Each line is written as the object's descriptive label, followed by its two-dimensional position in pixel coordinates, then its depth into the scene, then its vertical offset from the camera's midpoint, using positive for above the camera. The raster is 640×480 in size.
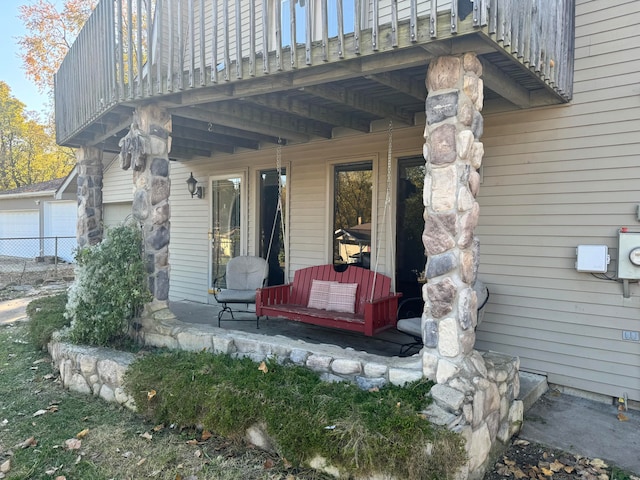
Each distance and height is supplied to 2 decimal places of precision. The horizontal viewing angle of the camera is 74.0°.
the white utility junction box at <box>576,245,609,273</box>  3.45 -0.28
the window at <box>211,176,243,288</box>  6.62 -0.03
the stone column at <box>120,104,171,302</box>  3.96 +0.38
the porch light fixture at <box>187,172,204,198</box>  7.03 +0.54
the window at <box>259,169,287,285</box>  6.16 -0.10
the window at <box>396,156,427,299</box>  4.79 -0.04
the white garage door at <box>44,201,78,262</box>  13.17 -0.21
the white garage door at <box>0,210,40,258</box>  14.66 -0.45
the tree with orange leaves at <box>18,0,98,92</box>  15.12 +6.80
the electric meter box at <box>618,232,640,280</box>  3.31 -0.24
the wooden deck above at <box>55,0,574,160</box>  2.43 +1.13
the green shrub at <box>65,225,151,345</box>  3.84 -0.63
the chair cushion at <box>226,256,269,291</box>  5.60 -0.69
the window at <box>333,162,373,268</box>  5.16 +0.11
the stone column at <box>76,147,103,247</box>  6.12 +0.34
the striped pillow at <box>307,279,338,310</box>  4.86 -0.84
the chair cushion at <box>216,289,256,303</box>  5.15 -0.92
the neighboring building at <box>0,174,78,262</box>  13.28 -0.04
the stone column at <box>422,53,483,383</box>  2.53 +0.10
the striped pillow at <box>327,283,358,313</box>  4.68 -0.84
